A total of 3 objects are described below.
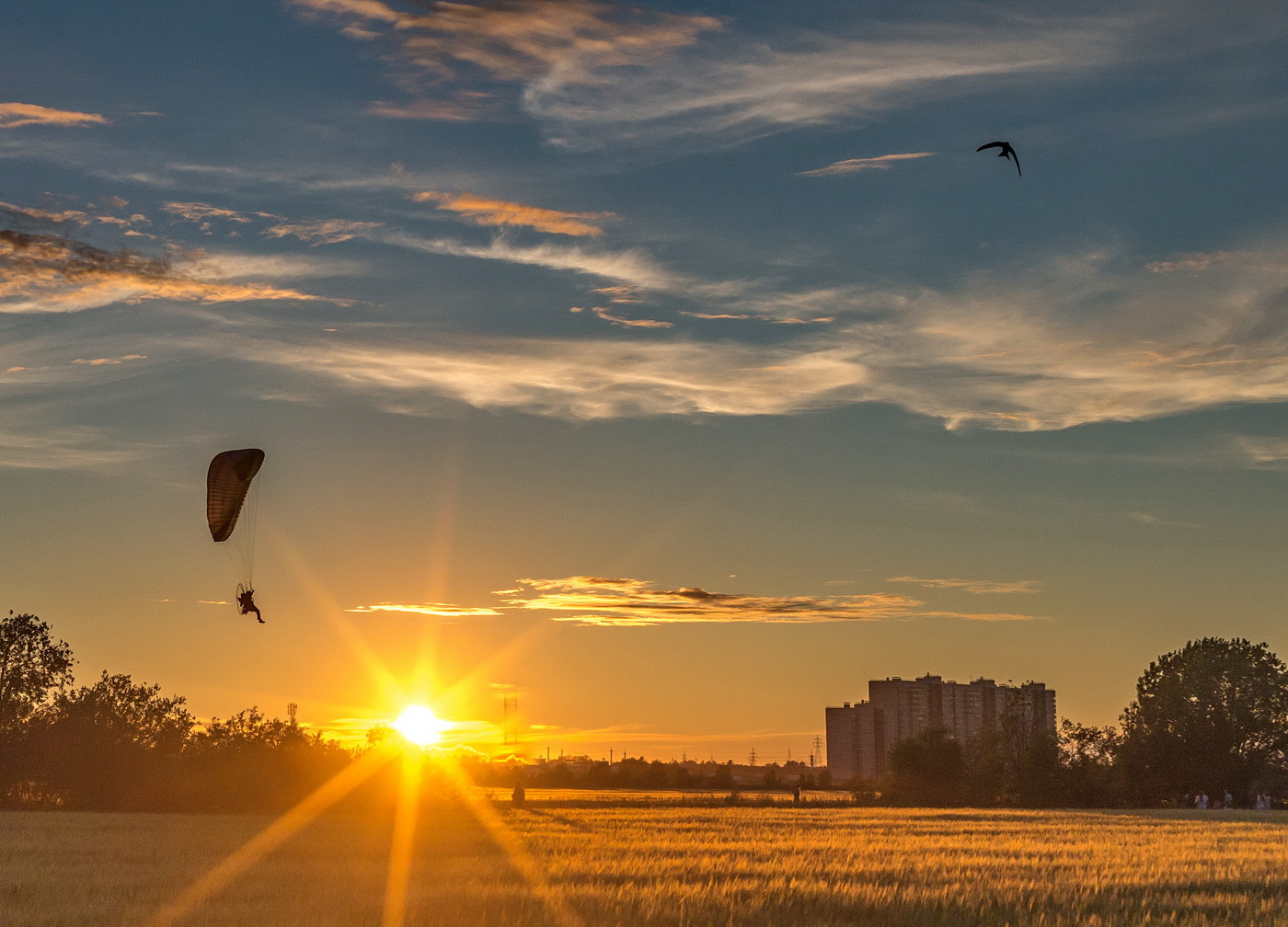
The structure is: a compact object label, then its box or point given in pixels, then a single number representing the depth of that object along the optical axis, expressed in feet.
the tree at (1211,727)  330.75
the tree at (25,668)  259.80
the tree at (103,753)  255.70
